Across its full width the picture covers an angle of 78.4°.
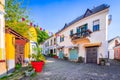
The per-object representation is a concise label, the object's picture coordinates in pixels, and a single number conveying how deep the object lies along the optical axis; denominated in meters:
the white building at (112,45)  16.62
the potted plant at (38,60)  5.62
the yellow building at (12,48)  4.85
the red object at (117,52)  15.51
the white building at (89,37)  8.68
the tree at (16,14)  8.72
